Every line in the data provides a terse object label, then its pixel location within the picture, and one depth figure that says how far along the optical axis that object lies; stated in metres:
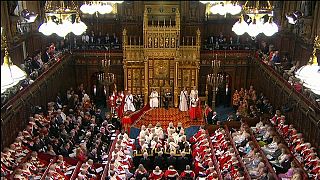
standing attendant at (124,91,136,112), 23.34
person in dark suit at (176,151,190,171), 17.38
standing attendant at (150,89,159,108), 23.98
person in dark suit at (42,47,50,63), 22.89
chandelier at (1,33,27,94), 8.78
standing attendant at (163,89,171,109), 24.29
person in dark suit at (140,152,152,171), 17.23
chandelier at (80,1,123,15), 18.56
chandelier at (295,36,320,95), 9.82
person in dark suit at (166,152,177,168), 17.22
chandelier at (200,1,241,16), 17.39
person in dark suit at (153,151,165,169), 17.19
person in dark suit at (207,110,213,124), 21.28
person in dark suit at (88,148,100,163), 17.17
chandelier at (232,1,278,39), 14.59
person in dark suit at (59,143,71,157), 17.20
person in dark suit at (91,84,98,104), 27.12
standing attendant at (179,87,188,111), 23.77
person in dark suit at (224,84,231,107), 26.70
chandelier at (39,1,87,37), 14.77
